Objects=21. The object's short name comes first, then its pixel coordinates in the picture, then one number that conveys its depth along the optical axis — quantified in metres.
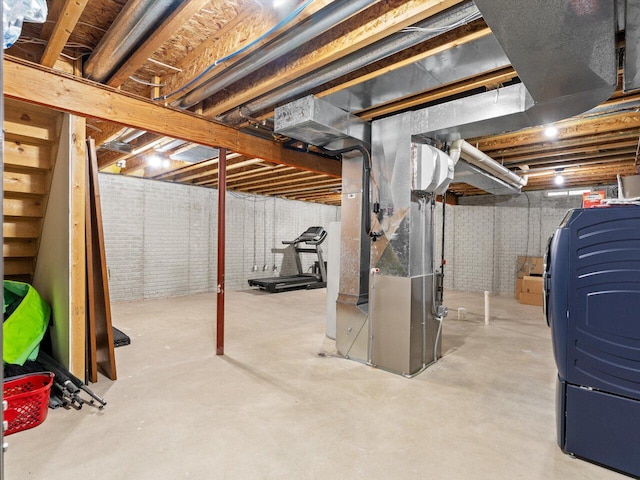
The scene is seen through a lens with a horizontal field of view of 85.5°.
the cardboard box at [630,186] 3.27
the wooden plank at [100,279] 2.94
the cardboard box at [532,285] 6.44
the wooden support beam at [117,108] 2.42
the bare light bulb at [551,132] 3.54
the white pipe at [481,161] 3.40
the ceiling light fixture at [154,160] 5.09
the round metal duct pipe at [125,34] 1.92
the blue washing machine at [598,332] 1.77
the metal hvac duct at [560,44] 1.39
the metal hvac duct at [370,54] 1.90
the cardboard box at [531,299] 6.43
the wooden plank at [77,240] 2.75
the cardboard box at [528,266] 7.10
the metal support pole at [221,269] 3.61
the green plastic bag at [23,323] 2.47
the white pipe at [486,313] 5.04
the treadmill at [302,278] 7.69
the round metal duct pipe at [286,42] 1.87
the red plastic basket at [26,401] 2.13
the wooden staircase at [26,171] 2.73
